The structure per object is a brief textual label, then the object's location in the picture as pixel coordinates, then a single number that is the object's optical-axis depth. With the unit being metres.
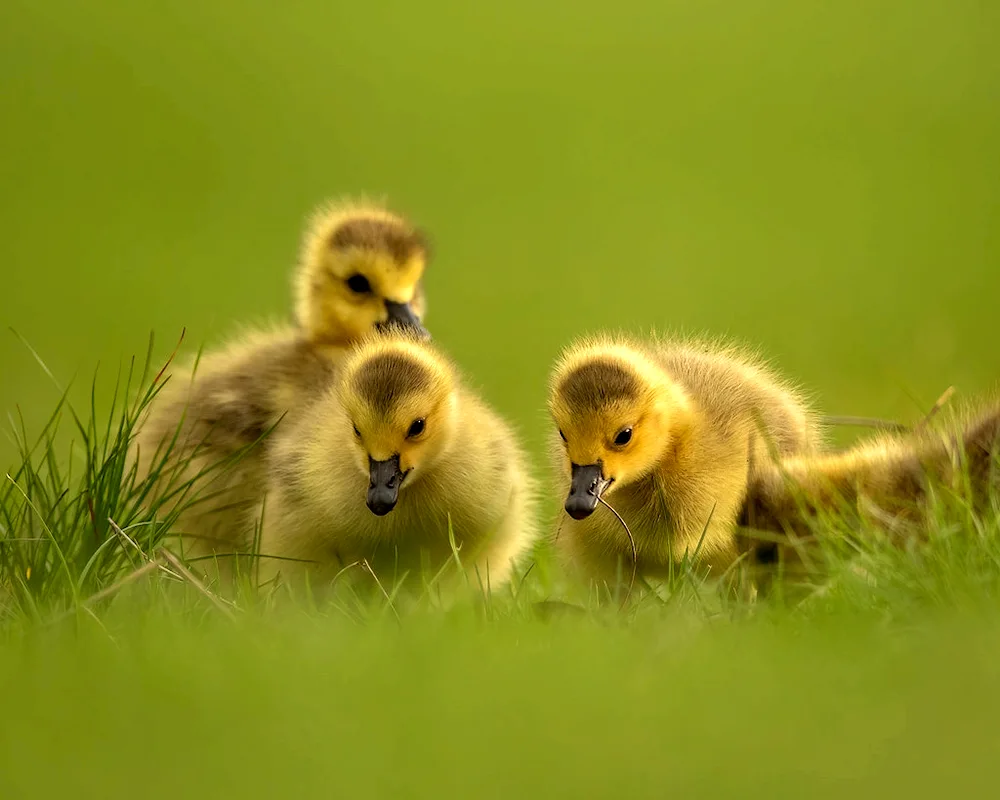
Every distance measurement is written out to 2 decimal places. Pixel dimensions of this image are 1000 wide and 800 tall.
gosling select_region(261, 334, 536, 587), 8.02
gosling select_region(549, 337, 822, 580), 7.48
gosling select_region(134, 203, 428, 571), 9.33
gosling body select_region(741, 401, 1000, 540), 7.05
